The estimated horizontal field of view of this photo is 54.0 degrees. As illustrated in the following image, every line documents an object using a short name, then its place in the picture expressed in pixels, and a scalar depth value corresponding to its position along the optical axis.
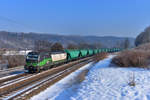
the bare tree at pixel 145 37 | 76.58
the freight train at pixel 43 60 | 19.31
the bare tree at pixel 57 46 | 60.78
